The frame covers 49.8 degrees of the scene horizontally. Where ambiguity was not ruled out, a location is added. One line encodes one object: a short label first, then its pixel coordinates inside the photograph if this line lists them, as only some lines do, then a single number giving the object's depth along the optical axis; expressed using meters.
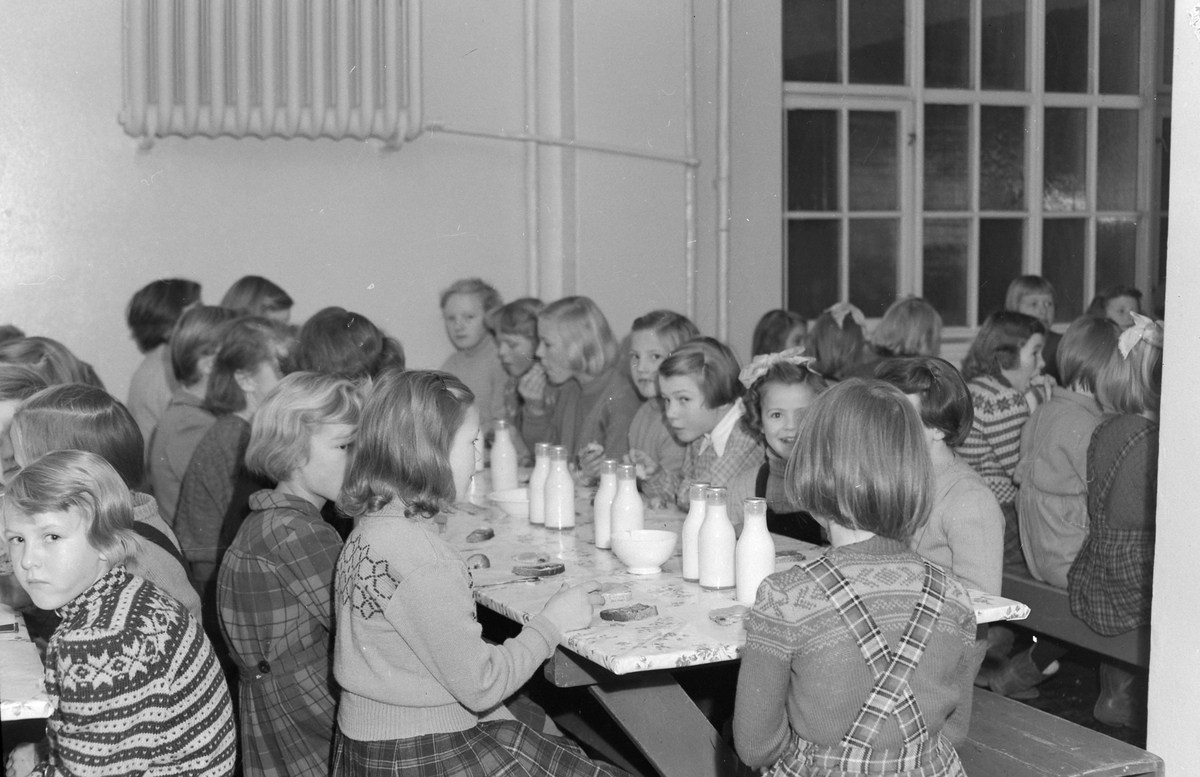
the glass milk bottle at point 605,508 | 3.24
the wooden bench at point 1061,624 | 3.59
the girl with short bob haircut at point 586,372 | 4.89
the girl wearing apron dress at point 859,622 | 1.97
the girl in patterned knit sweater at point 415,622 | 2.27
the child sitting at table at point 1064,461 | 3.95
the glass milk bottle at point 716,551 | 2.79
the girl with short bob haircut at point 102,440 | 2.67
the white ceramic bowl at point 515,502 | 3.71
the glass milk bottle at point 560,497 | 3.51
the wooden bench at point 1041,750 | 2.50
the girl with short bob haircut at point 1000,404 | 4.58
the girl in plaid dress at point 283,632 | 2.66
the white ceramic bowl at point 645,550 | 2.91
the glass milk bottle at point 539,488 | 3.59
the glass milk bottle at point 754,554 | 2.66
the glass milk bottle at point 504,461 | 4.10
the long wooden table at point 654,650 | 2.35
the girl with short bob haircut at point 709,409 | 3.86
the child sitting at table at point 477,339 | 5.76
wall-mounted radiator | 5.83
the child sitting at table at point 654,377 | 4.45
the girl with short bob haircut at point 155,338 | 5.07
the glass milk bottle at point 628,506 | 3.18
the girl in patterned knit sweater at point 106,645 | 2.07
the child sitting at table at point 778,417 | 3.50
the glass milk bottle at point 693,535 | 2.88
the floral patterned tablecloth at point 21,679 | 2.08
